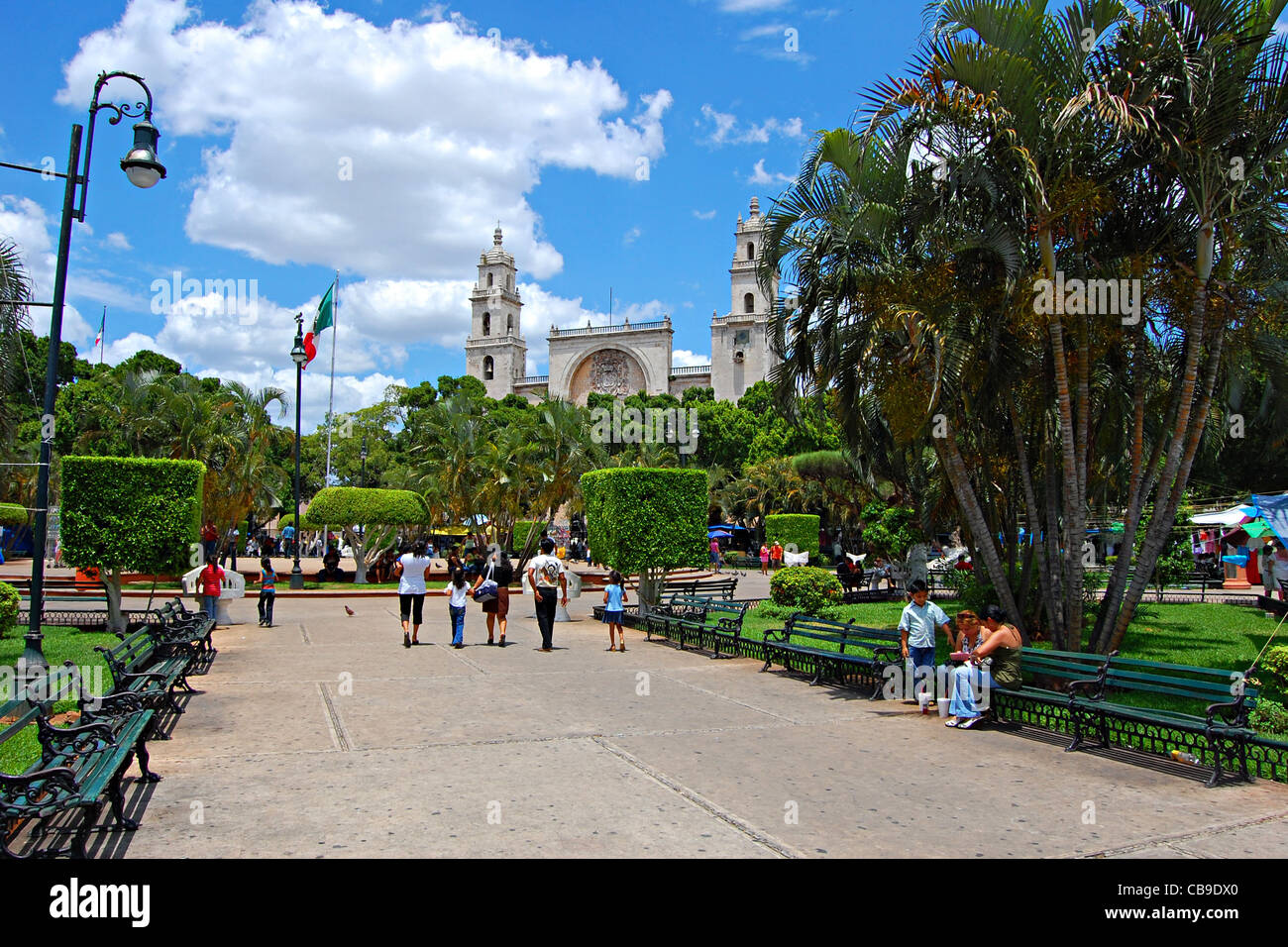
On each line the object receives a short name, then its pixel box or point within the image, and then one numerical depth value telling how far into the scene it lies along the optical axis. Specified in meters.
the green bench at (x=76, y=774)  3.83
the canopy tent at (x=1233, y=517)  20.45
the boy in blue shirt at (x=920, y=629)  8.34
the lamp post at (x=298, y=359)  22.88
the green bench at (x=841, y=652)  9.00
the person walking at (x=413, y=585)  12.62
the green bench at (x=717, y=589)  17.61
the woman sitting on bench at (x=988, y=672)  7.48
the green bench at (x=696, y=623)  12.11
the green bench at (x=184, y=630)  9.51
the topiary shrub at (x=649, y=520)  16.20
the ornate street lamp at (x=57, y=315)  8.72
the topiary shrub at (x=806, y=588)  17.44
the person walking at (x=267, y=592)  15.43
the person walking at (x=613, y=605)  12.62
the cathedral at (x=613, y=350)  83.69
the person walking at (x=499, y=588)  12.91
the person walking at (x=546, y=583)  12.12
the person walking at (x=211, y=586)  13.99
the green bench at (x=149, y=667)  6.75
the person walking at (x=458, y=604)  12.68
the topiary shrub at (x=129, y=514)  12.66
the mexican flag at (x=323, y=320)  25.57
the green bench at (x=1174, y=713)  5.85
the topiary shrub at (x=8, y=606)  11.88
